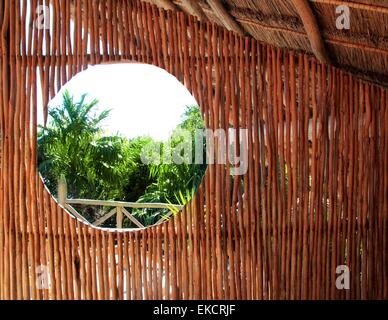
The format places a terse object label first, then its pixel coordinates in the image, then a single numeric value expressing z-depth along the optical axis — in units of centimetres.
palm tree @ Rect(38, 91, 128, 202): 923
